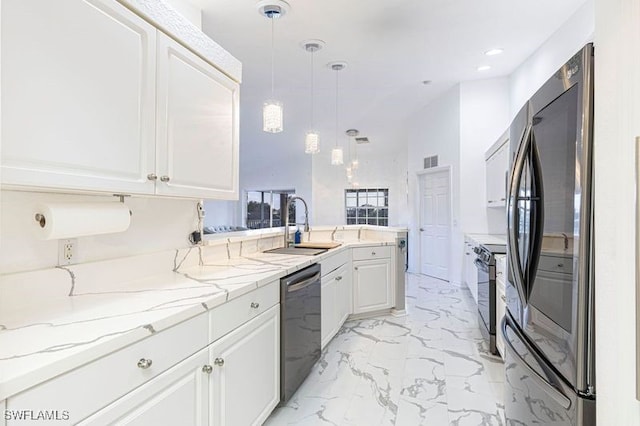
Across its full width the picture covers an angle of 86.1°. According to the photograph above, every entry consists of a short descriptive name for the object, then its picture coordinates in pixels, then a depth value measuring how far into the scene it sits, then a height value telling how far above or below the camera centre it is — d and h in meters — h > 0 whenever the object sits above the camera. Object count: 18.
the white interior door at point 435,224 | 5.94 -0.21
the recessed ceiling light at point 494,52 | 4.05 +1.93
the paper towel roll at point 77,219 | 1.25 -0.03
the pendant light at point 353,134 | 7.28 +1.78
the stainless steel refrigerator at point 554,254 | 0.99 -0.14
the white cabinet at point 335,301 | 2.80 -0.80
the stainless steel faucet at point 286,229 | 3.18 -0.16
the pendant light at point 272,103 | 2.52 +0.81
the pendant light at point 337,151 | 4.21 +0.75
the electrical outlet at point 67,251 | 1.42 -0.17
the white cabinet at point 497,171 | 3.86 +0.52
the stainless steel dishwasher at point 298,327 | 1.98 -0.73
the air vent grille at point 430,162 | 6.03 +0.92
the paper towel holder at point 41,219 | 1.29 -0.03
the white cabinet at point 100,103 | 1.02 +0.40
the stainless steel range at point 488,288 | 2.77 -0.63
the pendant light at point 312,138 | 3.36 +0.73
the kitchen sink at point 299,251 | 2.77 -0.33
